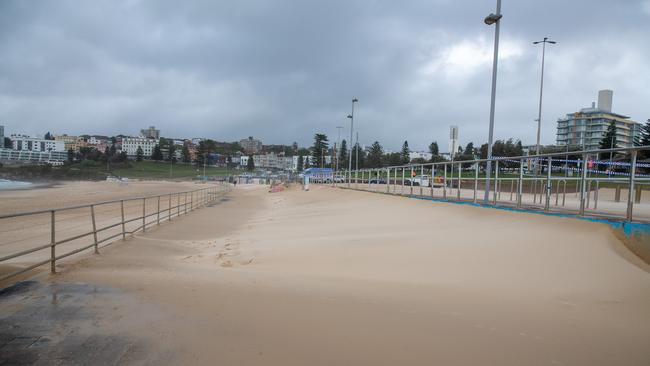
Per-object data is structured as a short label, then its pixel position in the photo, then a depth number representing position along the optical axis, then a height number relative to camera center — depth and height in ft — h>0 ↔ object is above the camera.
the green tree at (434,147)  484.46 +26.62
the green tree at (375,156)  364.58 +9.65
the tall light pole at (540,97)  96.27 +20.12
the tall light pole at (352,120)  120.68 +14.77
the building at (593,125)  303.50 +41.49
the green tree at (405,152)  364.17 +14.52
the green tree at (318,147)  388.57 +17.56
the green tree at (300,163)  511.65 +0.21
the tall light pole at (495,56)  35.14 +11.02
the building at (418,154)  566.35 +20.41
